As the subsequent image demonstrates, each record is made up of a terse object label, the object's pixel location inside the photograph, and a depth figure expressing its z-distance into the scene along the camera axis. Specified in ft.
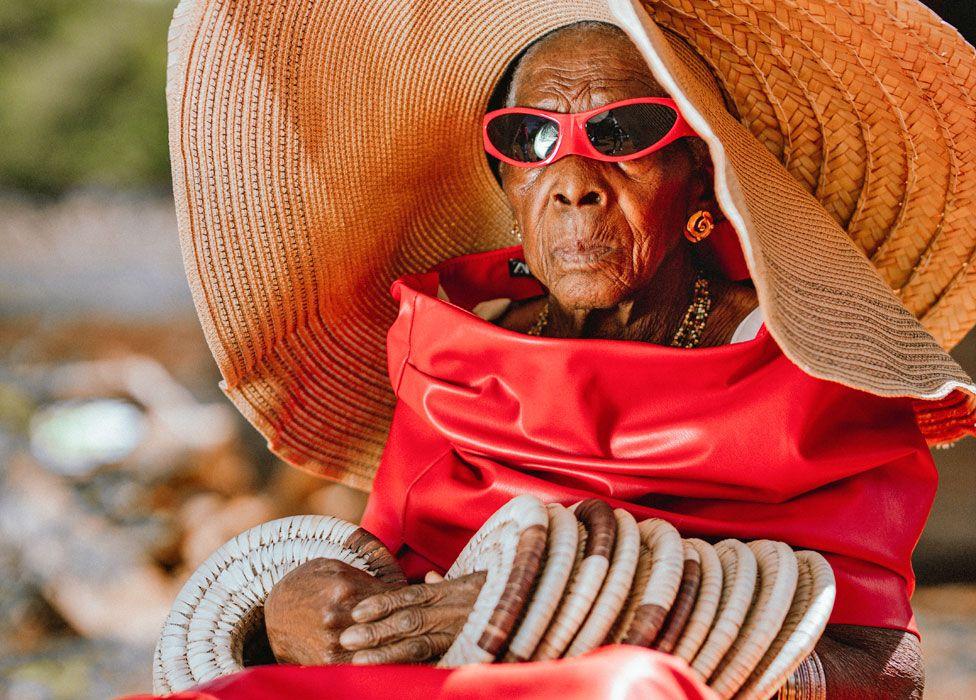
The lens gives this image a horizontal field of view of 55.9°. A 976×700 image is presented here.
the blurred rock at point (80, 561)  10.15
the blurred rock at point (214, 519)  10.48
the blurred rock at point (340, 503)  11.09
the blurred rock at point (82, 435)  10.46
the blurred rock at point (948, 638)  8.39
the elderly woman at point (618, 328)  4.08
